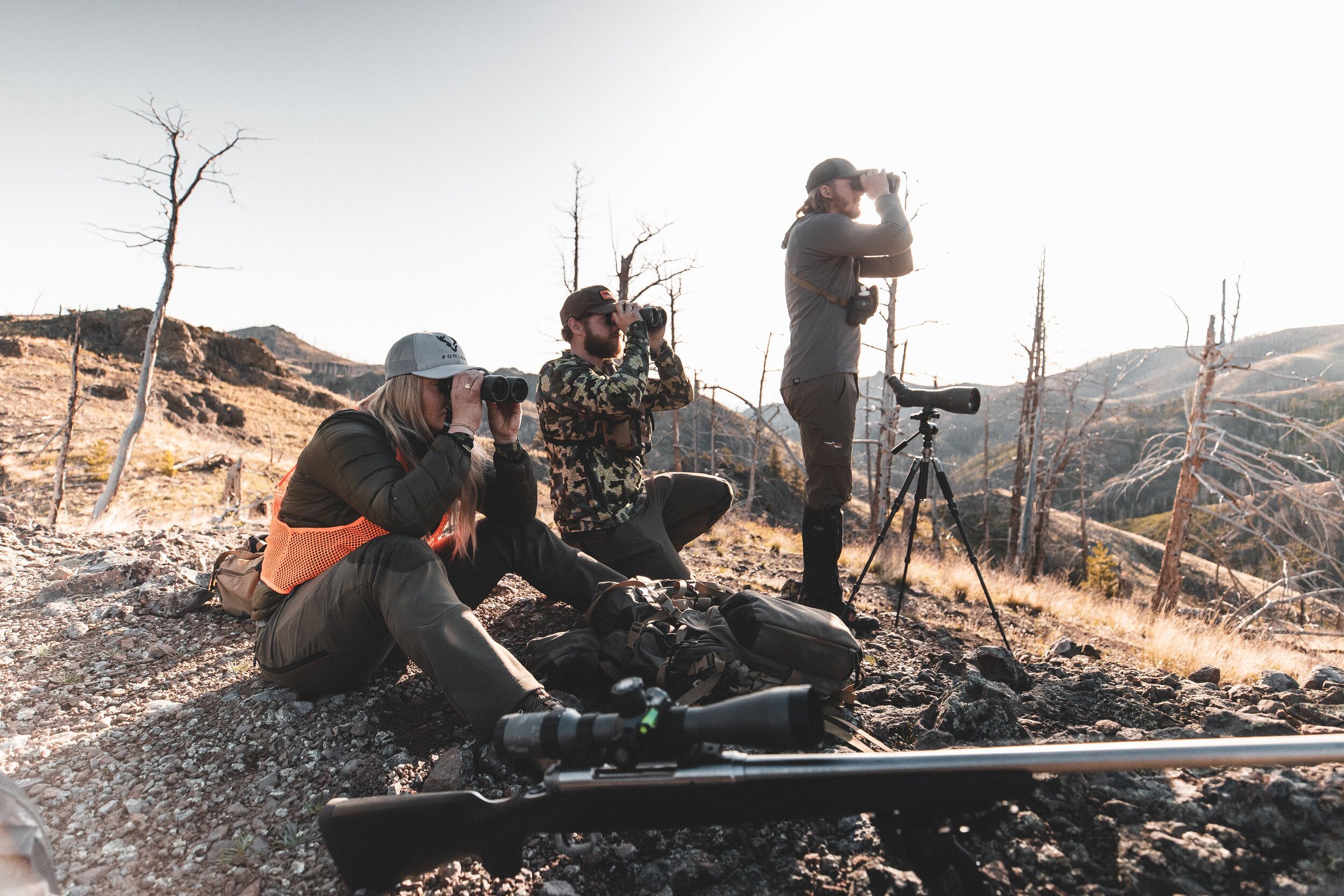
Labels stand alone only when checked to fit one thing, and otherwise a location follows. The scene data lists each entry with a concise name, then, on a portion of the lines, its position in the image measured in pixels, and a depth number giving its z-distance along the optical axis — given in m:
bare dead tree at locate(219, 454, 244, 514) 14.49
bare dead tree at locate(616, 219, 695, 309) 13.12
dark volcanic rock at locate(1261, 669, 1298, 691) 2.96
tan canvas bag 3.33
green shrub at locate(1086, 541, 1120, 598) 20.47
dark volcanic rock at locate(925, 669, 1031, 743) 2.24
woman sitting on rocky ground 2.10
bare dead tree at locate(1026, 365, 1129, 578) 15.56
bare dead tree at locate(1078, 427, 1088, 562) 17.41
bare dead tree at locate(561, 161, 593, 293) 13.83
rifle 1.19
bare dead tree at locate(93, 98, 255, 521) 11.04
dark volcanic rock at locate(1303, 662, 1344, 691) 2.97
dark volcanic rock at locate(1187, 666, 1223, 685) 3.23
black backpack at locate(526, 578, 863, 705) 2.34
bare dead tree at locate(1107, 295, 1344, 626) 8.33
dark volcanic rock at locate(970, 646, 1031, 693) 2.90
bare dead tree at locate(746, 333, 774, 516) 17.02
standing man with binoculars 3.54
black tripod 3.57
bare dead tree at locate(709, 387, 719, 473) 19.69
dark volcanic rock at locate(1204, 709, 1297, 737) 2.08
